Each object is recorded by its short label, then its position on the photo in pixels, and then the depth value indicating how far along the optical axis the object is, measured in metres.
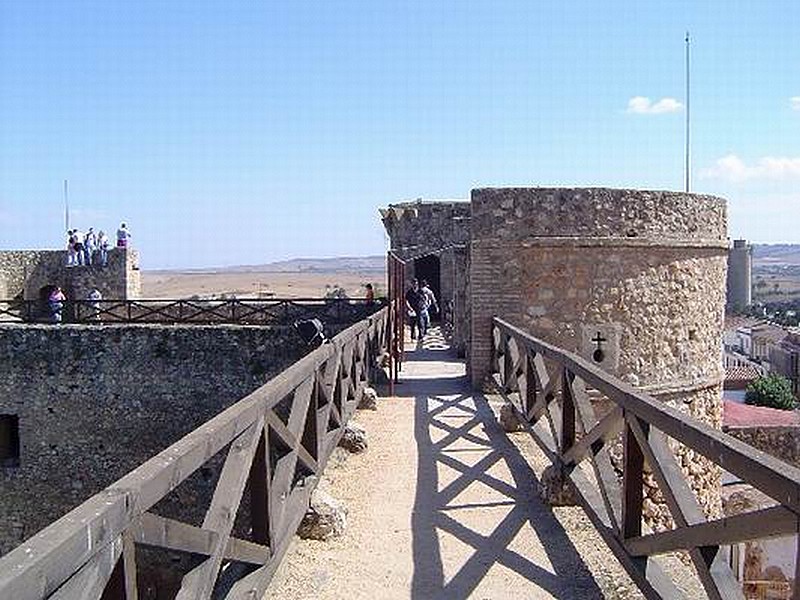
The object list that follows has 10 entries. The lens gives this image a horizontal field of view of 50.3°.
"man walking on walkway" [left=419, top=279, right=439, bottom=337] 17.30
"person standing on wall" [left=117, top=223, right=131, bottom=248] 21.09
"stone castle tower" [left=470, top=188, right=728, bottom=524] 10.59
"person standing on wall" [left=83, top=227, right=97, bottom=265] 20.86
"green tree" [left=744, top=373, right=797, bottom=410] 31.61
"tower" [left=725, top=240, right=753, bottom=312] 89.69
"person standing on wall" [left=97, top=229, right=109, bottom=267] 20.78
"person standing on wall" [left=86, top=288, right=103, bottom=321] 16.71
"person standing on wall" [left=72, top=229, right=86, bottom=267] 20.89
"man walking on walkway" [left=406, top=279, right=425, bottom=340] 17.58
